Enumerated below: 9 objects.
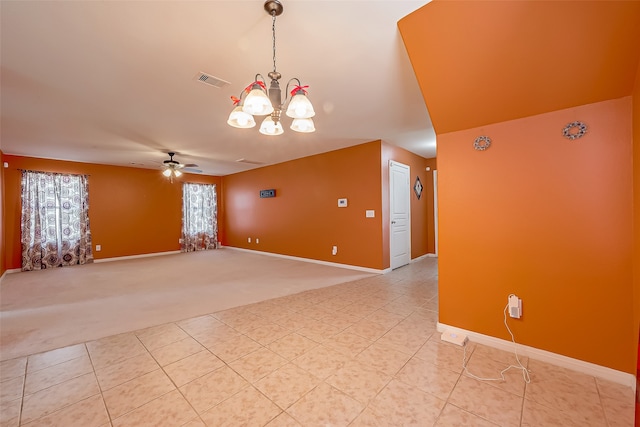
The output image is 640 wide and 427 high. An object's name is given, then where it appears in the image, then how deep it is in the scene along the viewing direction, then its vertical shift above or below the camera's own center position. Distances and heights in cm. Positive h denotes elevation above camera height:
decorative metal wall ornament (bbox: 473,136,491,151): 216 +61
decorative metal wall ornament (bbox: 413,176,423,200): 590 +63
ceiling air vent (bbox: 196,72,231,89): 238 +135
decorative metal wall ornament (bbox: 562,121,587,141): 178 +59
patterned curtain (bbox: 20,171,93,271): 531 -5
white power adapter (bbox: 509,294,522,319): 201 -78
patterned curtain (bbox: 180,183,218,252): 770 -4
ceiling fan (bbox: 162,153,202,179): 516 +106
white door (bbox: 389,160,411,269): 489 +1
